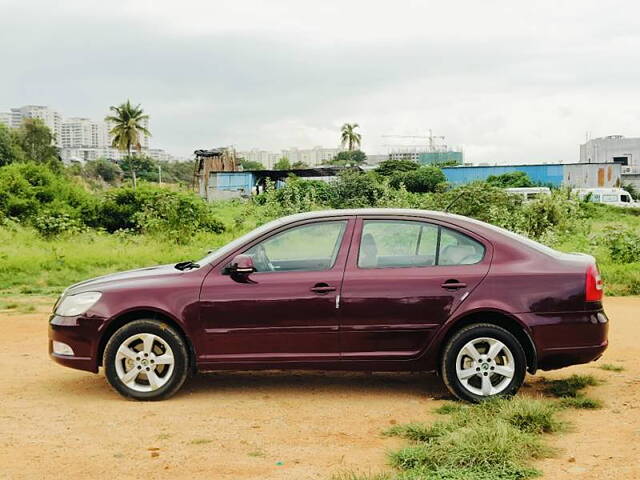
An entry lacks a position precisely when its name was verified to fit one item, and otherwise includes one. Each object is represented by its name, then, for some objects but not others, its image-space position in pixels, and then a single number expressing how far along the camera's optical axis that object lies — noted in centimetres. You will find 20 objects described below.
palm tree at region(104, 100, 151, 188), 7825
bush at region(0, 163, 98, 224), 2870
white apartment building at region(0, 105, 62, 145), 17425
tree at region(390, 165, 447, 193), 6238
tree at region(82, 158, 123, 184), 9688
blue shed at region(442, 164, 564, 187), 7425
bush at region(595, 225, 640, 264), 1722
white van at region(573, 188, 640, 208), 5356
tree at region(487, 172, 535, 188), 6566
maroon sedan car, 634
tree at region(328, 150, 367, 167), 12022
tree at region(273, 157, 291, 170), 11886
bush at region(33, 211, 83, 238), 2477
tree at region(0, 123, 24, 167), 6956
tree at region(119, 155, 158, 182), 9906
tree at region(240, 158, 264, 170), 13788
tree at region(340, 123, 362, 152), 12108
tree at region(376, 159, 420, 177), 6739
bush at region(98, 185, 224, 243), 2409
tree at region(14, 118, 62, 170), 7750
